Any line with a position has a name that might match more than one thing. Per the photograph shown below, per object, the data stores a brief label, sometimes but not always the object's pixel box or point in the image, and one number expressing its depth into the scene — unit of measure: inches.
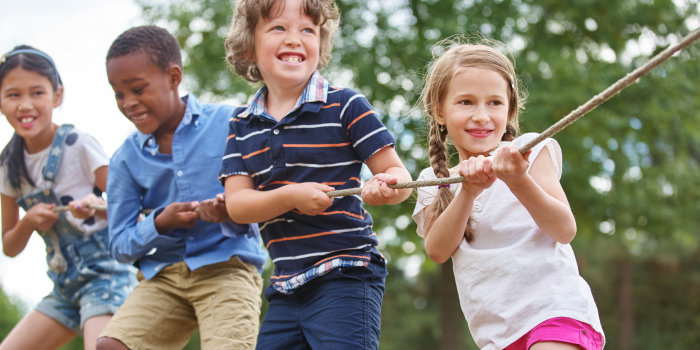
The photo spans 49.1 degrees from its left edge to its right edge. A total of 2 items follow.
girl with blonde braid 91.2
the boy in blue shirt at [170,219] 129.1
